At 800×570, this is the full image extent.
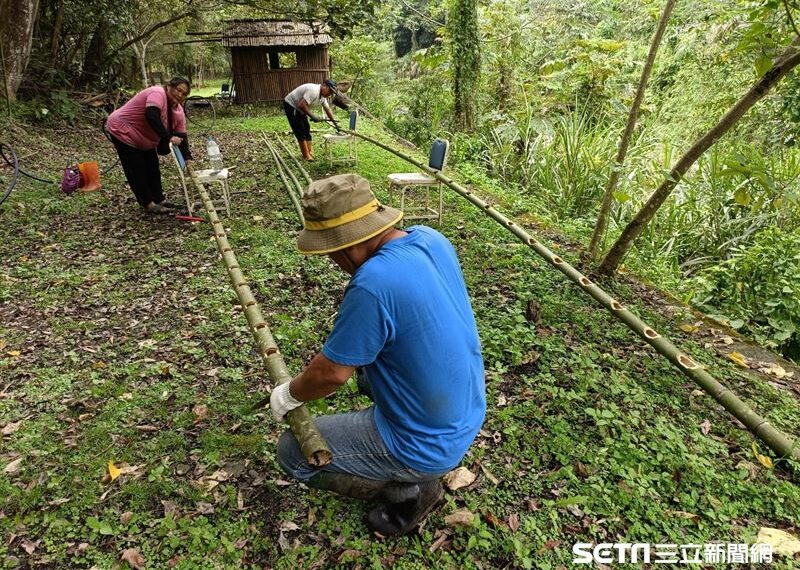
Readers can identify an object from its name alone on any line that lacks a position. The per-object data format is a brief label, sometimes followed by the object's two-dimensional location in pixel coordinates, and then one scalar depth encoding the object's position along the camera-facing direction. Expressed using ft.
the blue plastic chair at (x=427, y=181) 20.66
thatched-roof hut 61.00
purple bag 25.34
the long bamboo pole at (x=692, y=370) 9.55
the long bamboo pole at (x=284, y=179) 22.96
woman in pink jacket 19.76
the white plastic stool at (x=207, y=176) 20.07
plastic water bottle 22.20
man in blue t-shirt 6.15
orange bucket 25.89
